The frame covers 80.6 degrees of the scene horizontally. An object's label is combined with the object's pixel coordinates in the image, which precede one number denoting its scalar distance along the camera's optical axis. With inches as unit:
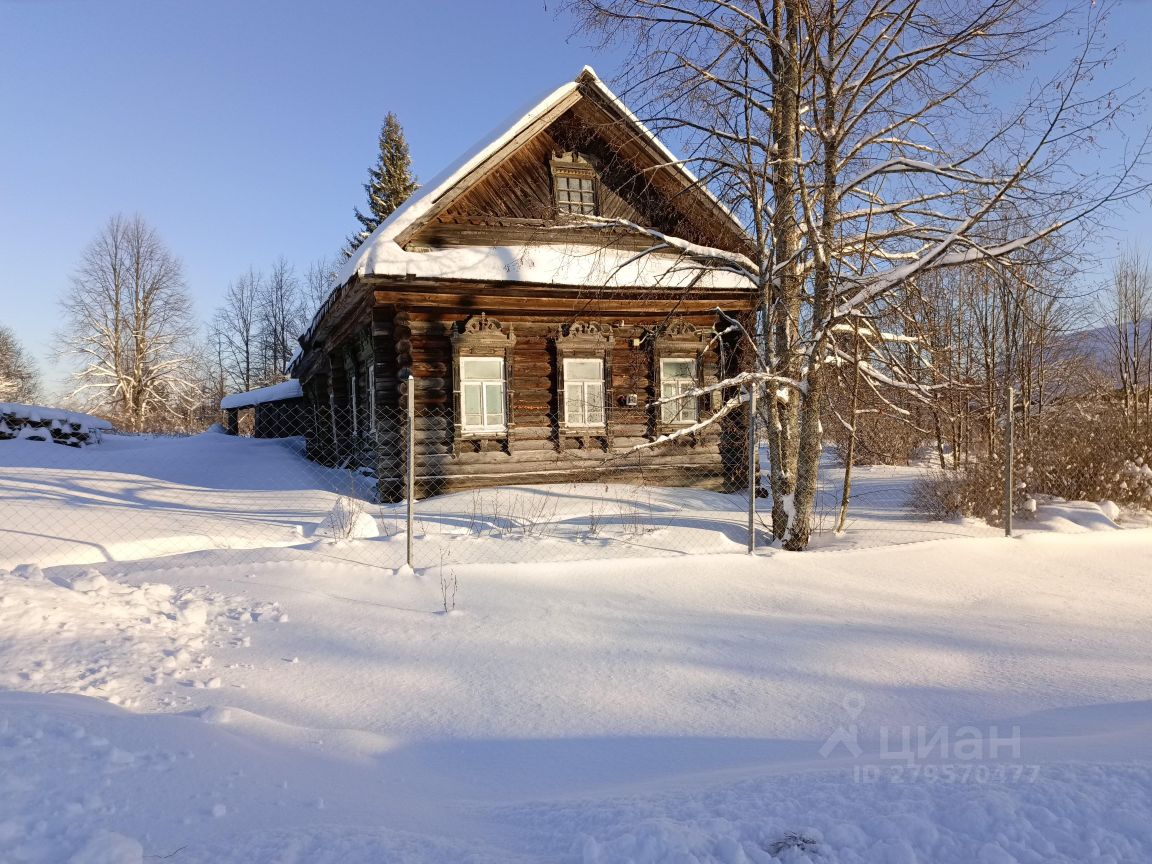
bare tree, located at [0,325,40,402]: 1441.9
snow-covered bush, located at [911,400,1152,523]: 438.3
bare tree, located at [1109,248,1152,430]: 1049.5
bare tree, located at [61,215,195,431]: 1387.8
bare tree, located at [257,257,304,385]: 1971.0
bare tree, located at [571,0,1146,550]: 291.6
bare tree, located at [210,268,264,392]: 1974.7
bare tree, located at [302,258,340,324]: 1946.1
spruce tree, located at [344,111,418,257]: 1327.5
